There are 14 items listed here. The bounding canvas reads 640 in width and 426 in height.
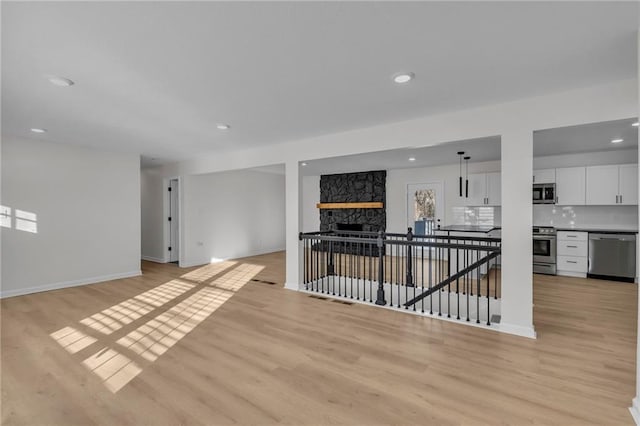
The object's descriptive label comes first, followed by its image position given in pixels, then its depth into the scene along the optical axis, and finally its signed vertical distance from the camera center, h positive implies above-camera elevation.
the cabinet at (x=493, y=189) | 6.50 +0.46
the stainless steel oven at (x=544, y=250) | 5.85 -0.78
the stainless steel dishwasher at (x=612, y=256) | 5.17 -0.81
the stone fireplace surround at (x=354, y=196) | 8.43 +0.41
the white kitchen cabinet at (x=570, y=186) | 5.77 +0.47
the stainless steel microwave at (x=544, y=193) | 5.95 +0.34
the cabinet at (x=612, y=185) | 5.32 +0.46
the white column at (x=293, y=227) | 4.91 -0.27
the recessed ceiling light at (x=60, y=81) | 2.54 +1.11
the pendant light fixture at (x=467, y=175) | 6.46 +0.81
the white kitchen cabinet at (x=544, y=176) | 6.01 +0.69
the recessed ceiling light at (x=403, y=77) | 2.52 +1.13
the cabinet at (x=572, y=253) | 5.59 -0.80
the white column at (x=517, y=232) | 3.06 -0.22
